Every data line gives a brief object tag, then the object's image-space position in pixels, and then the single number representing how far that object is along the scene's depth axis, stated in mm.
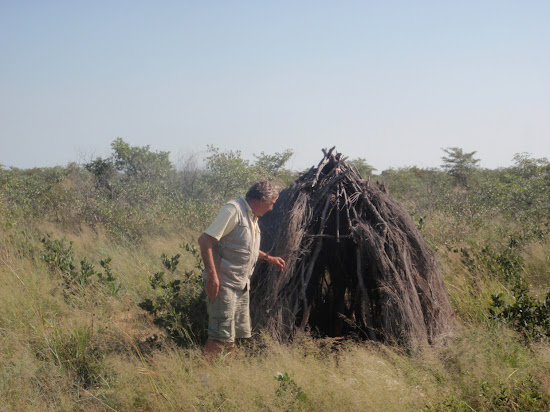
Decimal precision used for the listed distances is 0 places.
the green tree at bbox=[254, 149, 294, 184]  16781
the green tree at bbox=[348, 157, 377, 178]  20816
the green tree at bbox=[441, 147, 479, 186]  23203
